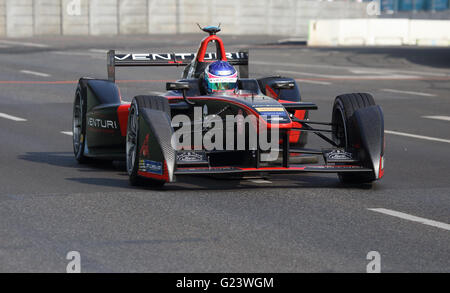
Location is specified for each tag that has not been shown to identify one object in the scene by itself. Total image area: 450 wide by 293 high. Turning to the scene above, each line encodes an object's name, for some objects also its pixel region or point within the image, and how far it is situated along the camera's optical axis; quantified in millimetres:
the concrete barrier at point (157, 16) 56275
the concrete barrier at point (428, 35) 54531
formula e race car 9523
